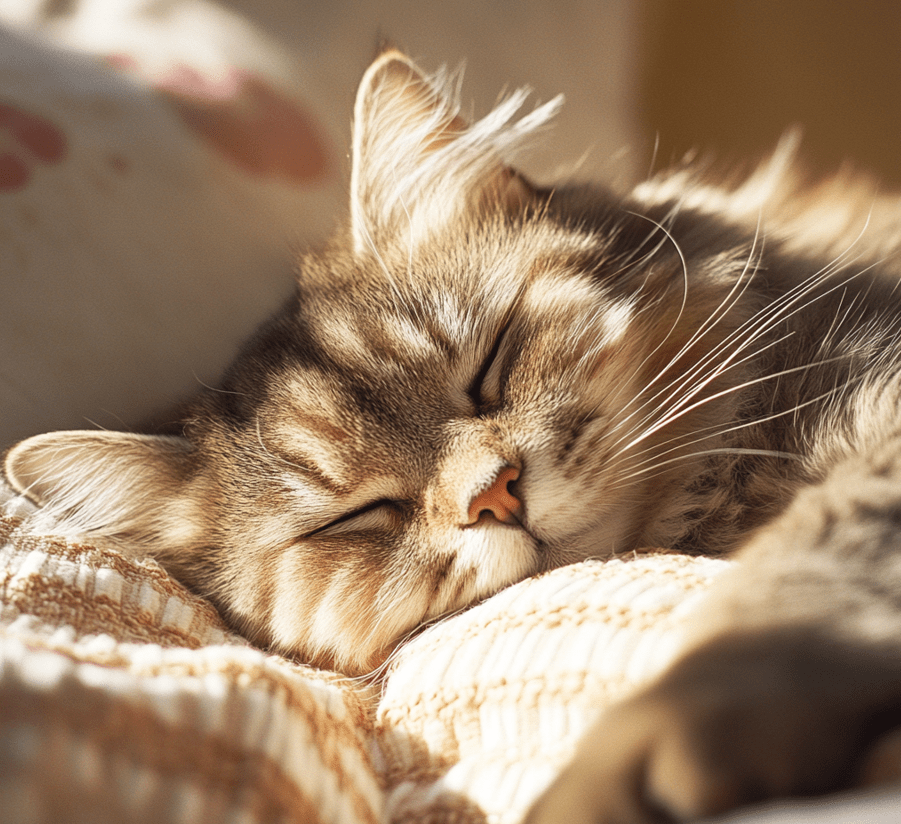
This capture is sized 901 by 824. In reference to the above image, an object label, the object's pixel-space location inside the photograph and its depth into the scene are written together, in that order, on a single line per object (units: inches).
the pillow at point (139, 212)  19.1
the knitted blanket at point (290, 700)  13.3
